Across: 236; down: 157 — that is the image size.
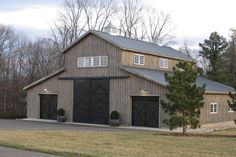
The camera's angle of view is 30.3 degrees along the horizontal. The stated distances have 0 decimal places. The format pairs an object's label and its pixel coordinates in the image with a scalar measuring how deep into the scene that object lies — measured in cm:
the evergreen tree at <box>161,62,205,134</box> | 2678
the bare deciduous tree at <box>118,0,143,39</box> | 6900
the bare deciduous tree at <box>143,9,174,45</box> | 6940
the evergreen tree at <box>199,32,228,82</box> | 6562
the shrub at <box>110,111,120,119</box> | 3635
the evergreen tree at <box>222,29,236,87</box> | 6268
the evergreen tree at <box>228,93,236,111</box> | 2655
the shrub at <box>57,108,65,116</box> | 4066
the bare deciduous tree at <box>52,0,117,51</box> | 6800
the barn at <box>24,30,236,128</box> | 3572
